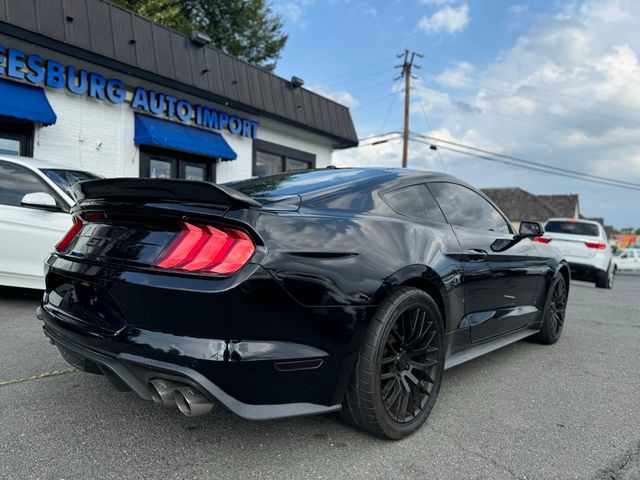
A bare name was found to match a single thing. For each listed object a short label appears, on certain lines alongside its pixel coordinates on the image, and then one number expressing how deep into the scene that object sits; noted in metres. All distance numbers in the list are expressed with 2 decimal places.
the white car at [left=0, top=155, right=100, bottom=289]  4.74
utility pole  23.52
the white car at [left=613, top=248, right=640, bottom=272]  28.02
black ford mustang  1.90
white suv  11.05
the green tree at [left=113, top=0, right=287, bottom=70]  20.19
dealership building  7.37
